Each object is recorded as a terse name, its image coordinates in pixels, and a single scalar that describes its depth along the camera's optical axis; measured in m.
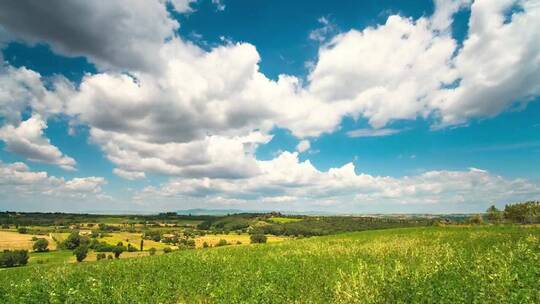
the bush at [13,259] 102.44
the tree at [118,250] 118.72
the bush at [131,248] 128.57
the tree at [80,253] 108.53
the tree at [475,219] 95.59
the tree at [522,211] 110.41
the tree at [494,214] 126.38
